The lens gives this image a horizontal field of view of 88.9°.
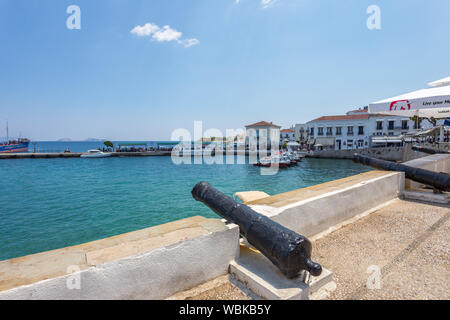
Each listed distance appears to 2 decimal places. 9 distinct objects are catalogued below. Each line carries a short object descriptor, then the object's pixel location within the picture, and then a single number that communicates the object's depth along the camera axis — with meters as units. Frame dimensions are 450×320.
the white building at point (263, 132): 79.50
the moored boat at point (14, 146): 69.28
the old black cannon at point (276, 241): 2.17
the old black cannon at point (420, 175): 5.26
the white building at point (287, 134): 89.02
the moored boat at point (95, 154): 61.94
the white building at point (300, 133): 74.85
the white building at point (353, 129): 51.03
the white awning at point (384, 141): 46.97
